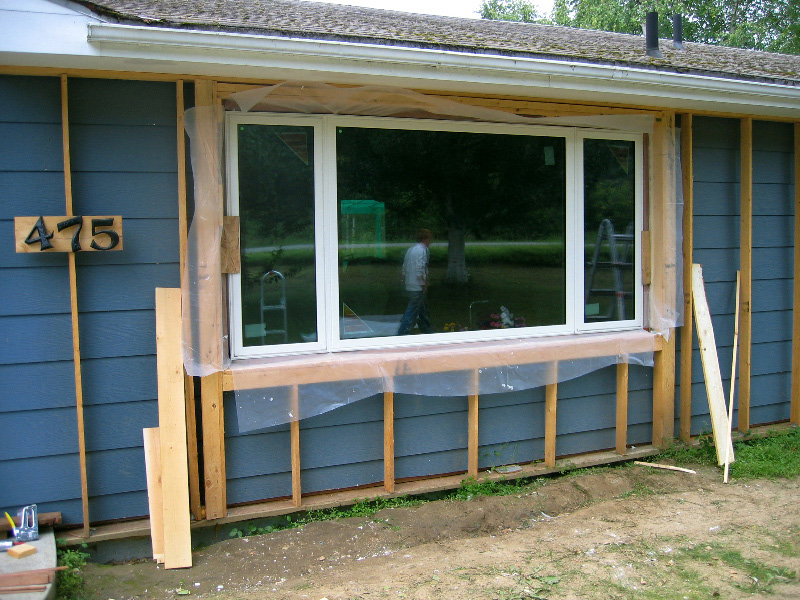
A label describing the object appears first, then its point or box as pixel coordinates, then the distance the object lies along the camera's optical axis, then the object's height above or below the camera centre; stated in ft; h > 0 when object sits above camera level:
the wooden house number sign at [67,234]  11.17 +0.55
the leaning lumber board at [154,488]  11.55 -3.62
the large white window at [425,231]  13.00 +0.61
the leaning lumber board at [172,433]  11.47 -2.71
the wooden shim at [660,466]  15.59 -4.66
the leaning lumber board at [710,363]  15.72 -2.40
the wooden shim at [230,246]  12.44 +0.33
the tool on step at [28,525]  11.23 -4.11
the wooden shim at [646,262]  16.12 -0.12
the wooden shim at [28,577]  10.05 -4.41
